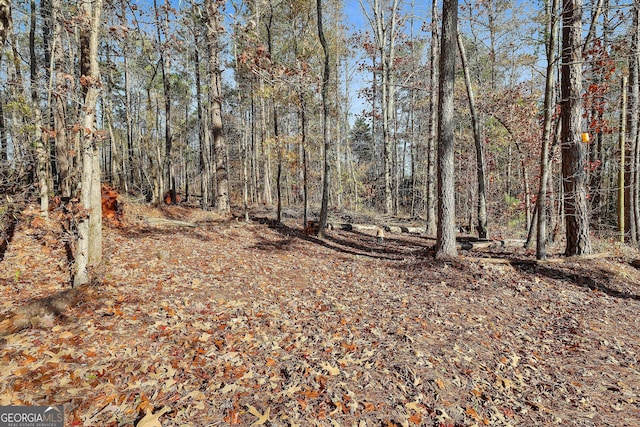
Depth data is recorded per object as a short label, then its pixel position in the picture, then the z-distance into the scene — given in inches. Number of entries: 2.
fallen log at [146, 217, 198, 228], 396.8
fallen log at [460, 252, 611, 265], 297.6
